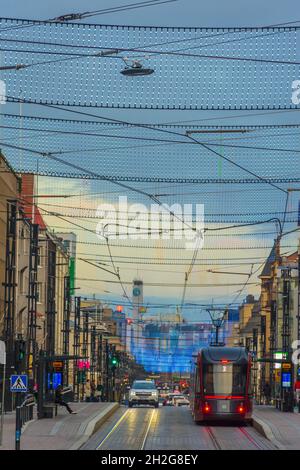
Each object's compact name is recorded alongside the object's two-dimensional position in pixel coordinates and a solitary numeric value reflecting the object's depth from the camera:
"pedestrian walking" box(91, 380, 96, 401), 90.94
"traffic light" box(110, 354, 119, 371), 88.00
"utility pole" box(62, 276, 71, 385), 69.12
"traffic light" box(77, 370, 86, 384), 89.12
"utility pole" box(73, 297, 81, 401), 80.70
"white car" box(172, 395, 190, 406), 103.69
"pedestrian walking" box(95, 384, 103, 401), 94.44
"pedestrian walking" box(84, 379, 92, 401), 122.94
